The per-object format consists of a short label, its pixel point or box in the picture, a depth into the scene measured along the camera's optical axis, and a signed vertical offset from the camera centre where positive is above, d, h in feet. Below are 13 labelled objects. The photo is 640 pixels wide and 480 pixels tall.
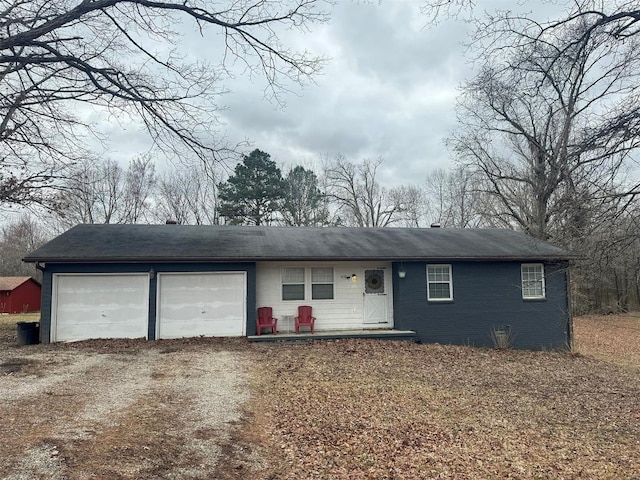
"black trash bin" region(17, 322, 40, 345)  34.60 -3.82
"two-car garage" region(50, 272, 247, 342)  35.81 -1.71
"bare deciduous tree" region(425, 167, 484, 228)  100.16 +20.55
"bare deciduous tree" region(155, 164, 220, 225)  99.09 +19.42
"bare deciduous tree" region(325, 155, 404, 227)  107.76 +22.05
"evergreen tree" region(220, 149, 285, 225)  92.58 +19.50
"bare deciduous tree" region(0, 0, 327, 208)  23.93 +13.75
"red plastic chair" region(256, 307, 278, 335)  38.63 -3.23
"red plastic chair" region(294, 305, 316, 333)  39.45 -3.15
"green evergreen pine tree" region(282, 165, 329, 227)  99.40 +19.64
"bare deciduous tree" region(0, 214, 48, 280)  113.09 +11.26
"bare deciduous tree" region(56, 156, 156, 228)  93.25 +19.96
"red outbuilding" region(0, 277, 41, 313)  90.56 -1.97
